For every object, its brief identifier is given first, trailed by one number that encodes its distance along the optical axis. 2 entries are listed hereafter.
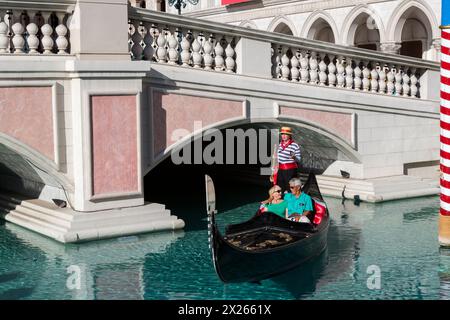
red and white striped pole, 7.11
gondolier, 8.34
